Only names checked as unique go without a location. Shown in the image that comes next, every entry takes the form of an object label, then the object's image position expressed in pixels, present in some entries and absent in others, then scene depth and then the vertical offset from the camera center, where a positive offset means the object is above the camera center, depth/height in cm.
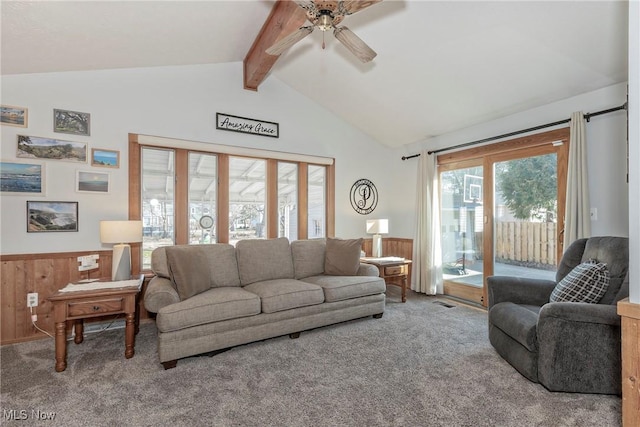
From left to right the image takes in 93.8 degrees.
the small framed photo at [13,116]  278 +94
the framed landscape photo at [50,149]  286 +66
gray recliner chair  197 -87
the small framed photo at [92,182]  308 +35
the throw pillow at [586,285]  215 -52
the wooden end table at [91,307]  232 -75
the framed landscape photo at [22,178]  278 +35
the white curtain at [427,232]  454 -27
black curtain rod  282 +98
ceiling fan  183 +127
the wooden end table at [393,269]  412 -77
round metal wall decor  504 +30
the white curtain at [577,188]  293 +25
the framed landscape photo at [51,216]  289 -1
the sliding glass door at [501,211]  339 +4
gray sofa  245 -75
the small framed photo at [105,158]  316 +61
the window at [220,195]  352 +26
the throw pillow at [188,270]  266 -51
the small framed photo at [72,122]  299 +95
